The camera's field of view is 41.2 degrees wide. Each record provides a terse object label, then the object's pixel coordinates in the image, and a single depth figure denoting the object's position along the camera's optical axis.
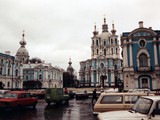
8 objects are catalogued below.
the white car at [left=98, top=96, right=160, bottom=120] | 5.77
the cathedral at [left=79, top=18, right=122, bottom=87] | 83.25
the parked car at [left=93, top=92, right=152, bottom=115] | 10.34
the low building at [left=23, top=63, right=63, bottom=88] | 80.00
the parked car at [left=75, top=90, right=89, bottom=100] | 36.24
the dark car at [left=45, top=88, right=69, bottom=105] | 22.33
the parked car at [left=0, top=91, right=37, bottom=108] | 16.39
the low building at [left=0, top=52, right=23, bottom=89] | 57.47
